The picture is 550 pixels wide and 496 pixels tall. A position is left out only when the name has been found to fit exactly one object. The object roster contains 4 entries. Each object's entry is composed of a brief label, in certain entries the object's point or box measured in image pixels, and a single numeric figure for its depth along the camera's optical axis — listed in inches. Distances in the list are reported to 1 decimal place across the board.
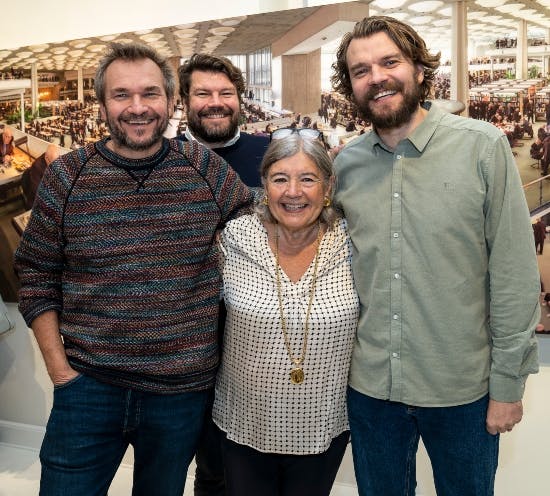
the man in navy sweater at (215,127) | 75.0
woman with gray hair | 55.7
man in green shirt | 51.9
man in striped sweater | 54.9
